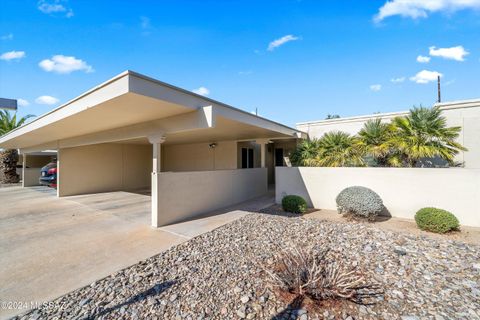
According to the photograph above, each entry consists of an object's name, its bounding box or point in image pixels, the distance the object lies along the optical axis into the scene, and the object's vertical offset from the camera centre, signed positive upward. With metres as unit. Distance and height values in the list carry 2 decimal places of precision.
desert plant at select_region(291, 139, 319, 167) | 9.25 +0.34
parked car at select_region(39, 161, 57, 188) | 12.02 -0.68
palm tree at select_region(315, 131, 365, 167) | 8.20 +0.38
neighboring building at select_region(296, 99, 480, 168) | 7.70 +1.39
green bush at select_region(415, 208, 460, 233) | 5.01 -1.49
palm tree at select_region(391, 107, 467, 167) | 6.54 +0.77
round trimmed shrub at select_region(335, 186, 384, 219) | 6.05 -1.23
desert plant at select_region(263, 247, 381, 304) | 2.65 -1.62
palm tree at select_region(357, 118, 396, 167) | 7.46 +0.68
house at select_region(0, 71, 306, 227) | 4.50 +0.93
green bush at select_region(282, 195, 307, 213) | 7.02 -1.48
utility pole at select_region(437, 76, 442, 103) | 19.46 +6.74
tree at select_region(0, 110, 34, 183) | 15.84 +0.62
